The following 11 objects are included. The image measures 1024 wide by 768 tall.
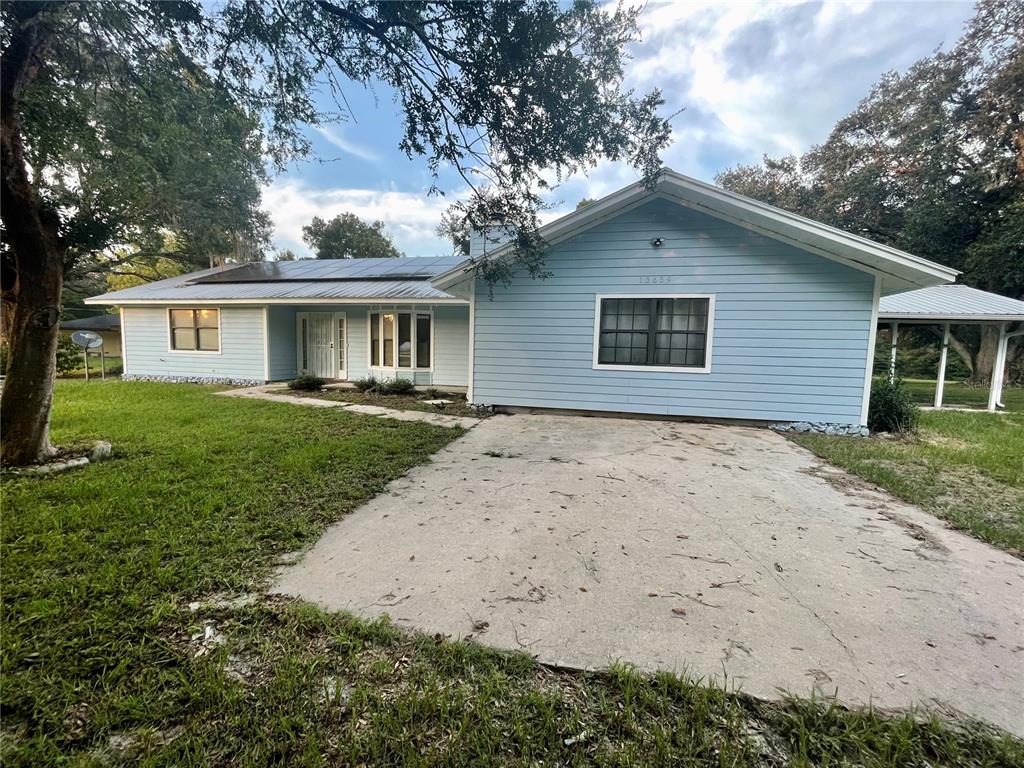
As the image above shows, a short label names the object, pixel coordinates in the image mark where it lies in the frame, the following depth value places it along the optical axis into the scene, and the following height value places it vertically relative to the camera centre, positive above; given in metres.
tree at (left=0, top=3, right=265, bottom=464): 3.71 +2.10
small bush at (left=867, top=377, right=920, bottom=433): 6.95 -0.88
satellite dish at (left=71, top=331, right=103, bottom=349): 11.95 -0.04
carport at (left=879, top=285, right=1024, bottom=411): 8.92 +0.96
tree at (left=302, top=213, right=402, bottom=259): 31.72 +7.90
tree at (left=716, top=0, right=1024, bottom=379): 14.05 +7.16
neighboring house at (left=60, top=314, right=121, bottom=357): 19.19 +0.53
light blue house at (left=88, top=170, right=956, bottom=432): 6.77 +0.69
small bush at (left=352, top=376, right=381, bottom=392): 10.59 -1.03
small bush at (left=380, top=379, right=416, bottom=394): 10.41 -1.03
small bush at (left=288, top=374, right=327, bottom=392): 10.77 -1.03
